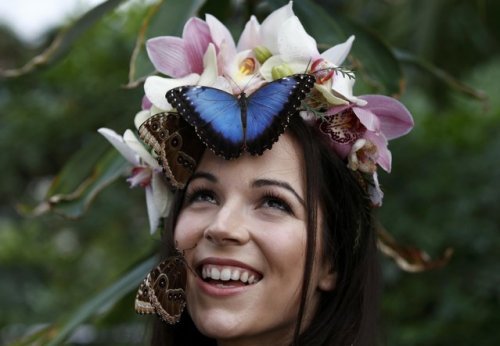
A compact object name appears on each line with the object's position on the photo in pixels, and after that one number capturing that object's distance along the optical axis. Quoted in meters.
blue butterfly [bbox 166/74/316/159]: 1.75
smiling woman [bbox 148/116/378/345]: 1.77
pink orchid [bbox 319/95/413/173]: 1.88
